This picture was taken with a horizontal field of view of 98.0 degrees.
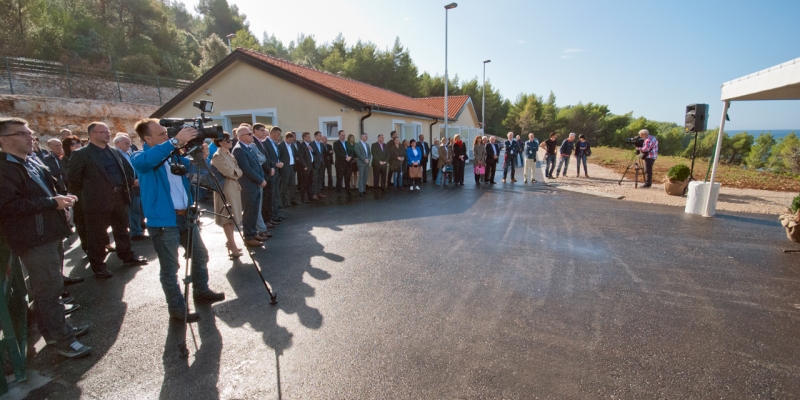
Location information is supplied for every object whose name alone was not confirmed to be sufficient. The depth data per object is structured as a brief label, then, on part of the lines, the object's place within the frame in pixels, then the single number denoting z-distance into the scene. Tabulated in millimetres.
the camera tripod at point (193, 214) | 3131
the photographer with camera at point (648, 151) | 10711
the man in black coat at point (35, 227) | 2711
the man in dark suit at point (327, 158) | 10773
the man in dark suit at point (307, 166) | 9414
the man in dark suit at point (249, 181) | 5426
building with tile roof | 12250
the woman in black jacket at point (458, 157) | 12227
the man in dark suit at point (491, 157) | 12484
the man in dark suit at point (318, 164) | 10020
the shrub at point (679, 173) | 9620
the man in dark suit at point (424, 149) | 12829
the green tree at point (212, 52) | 36531
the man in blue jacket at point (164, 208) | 3328
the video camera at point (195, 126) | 3195
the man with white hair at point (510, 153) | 13320
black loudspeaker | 8773
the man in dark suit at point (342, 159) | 10625
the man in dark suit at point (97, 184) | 4562
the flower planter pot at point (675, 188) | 9664
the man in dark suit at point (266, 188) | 6950
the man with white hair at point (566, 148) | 14035
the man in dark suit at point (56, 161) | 5836
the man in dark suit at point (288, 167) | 8680
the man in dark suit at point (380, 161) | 11242
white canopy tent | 5734
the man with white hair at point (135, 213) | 6246
